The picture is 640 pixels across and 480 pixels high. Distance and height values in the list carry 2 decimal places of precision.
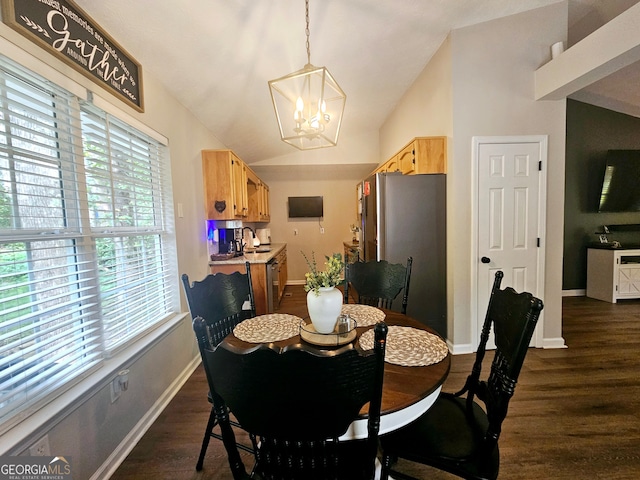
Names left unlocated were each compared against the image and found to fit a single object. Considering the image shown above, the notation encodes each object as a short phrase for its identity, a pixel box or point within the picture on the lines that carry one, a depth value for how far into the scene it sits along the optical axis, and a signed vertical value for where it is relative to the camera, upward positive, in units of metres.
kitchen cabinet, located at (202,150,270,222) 3.09 +0.49
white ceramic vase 1.26 -0.39
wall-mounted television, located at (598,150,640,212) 4.29 +0.51
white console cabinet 4.06 -0.90
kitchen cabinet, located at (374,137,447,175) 2.78 +0.67
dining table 0.90 -0.57
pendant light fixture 1.88 +1.39
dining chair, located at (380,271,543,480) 0.98 -0.88
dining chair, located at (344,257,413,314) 2.01 -0.44
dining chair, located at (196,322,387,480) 0.66 -0.44
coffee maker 3.64 -0.20
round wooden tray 1.23 -0.53
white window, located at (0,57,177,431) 1.14 -0.04
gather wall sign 1.16 +0.97
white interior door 2.64 +0.03
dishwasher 3.39 -0.78
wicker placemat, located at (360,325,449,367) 1.11 -0.57
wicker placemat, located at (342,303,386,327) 1.54 -0.56
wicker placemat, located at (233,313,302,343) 1.37 -0.56
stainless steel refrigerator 2.79 -0.14
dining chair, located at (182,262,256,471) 1.53 -0.47
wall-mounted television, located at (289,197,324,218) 5.95 +0.41
